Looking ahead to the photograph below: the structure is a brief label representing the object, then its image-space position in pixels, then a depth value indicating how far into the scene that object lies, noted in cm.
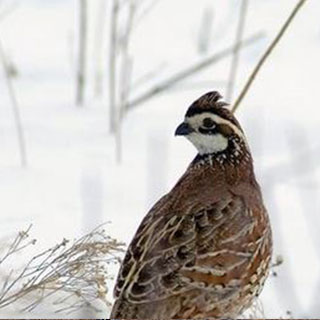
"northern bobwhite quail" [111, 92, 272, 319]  866
